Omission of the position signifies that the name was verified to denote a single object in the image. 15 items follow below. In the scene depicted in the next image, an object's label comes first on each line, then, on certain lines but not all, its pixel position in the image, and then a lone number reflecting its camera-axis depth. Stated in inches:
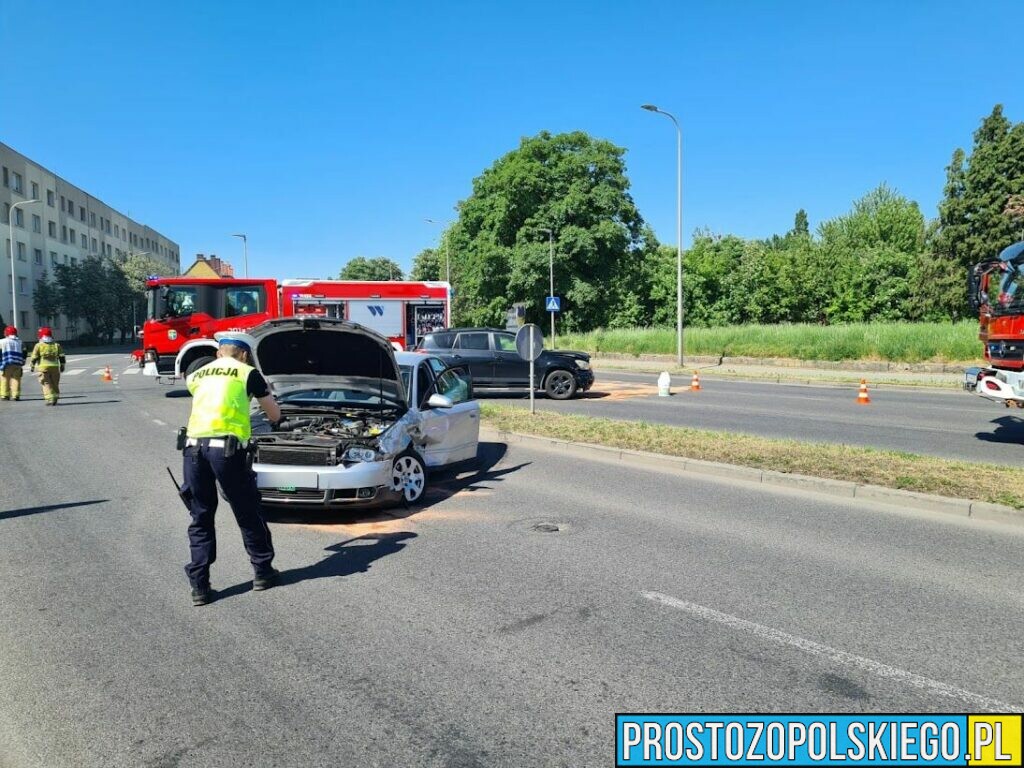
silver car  265.7
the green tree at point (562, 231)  1962.4
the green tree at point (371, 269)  5221.5
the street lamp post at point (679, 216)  1193.4
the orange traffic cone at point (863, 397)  696.4
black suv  746.2
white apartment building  2175.2
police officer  193.0
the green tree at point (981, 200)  1775.3
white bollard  761.6
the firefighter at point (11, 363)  741.3
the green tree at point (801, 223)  4854.8
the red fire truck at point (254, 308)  784.3
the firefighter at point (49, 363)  692.1
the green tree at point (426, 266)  4183.1
